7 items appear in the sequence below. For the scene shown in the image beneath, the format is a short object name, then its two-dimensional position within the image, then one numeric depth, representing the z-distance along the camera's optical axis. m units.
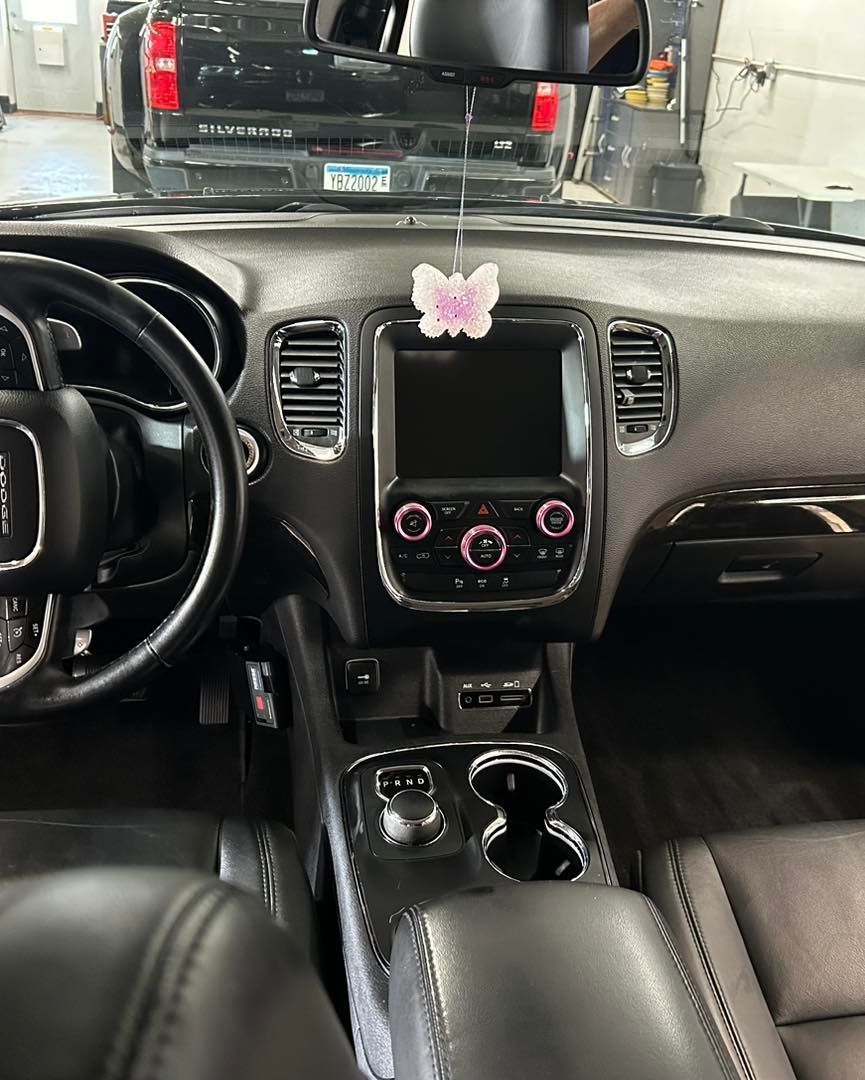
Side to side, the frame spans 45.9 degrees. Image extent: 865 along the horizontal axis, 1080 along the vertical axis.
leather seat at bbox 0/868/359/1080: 0.36
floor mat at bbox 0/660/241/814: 2.02
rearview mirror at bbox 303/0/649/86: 1.12
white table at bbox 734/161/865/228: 4.04
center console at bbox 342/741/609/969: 1.32
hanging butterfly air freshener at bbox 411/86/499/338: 1.35
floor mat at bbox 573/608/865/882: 2.09
